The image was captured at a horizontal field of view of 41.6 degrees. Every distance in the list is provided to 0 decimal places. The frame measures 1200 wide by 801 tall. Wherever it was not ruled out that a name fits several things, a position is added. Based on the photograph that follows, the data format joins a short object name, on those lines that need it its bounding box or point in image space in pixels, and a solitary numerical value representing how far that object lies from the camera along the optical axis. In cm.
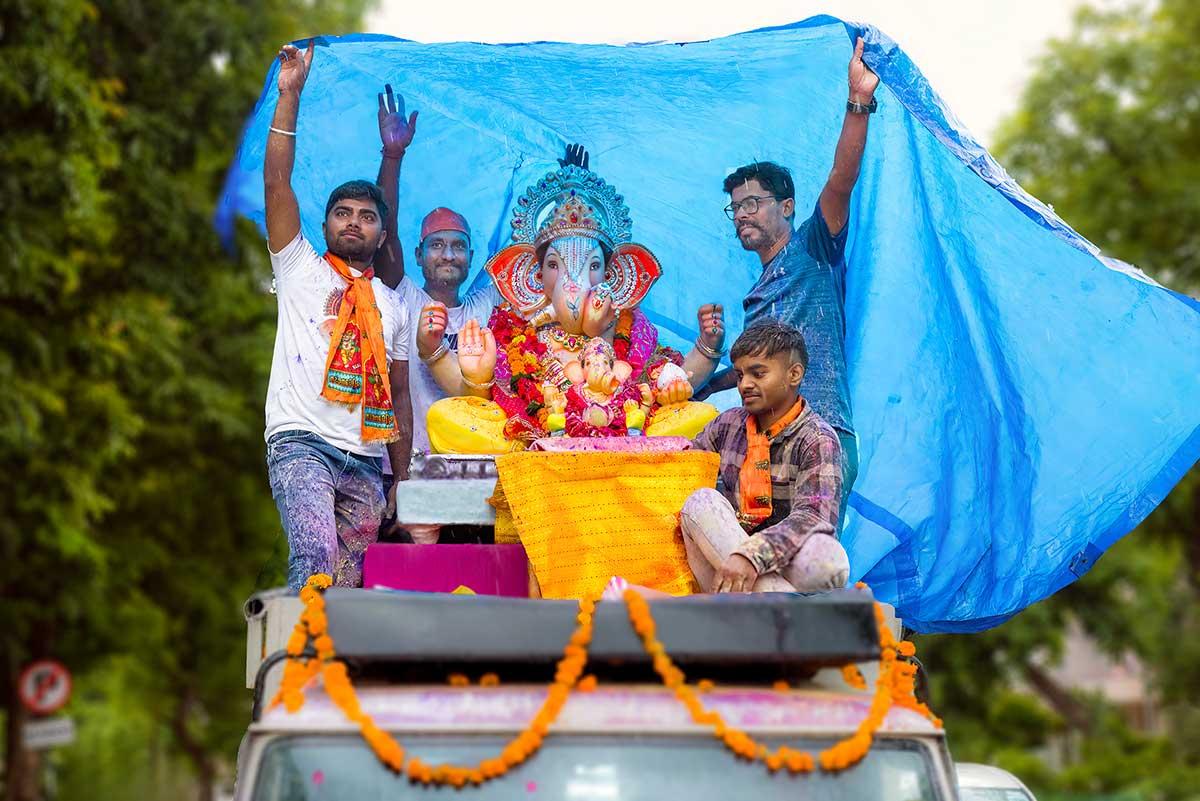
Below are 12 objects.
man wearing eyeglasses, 656
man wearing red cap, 715
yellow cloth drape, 530
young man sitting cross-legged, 506
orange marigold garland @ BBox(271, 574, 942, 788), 376
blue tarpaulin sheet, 674
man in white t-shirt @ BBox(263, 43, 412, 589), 634
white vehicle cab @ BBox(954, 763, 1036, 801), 680
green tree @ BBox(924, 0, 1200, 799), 2323
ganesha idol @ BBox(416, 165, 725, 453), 638
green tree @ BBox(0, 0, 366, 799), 1250
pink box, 568
